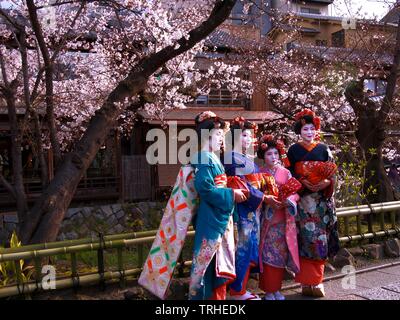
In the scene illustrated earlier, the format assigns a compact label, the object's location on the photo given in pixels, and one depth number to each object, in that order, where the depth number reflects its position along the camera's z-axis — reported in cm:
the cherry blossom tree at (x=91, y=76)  515
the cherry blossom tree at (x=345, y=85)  881
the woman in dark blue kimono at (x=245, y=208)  411
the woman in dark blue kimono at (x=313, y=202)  455
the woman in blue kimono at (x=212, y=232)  379
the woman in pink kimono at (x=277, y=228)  438
